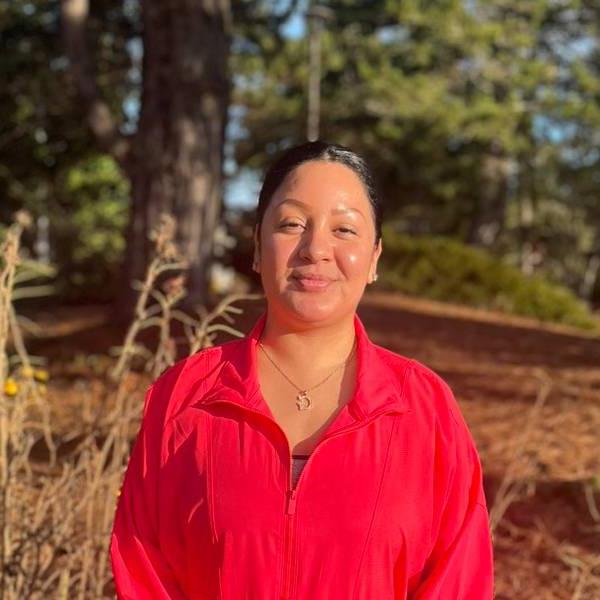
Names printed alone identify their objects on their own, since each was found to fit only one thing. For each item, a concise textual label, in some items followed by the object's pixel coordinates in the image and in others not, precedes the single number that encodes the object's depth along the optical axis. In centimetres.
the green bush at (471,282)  1359
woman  176
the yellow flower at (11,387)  303
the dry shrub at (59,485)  278
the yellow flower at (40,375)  328
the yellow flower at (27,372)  308
